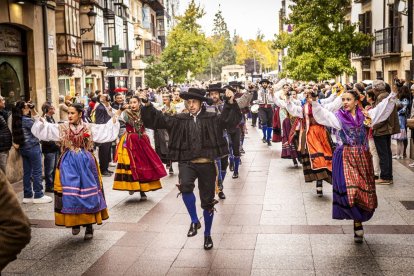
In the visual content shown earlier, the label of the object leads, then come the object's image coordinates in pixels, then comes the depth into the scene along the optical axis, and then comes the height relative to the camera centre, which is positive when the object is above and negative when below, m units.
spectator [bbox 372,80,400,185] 10.43 -0.88
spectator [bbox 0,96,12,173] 8.55 -0.63
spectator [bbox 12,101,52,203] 9.42 -0.89
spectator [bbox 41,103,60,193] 10.16 -1.01
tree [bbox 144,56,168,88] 39.78 +1.64
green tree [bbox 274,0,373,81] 25.80 +2.38
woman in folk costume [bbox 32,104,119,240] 7.02 -0.97
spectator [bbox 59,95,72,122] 10.38 -0.21
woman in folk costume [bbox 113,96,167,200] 9.49 -1.10
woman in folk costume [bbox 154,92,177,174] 12.77 -0.98
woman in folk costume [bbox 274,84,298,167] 12.58 -1.11
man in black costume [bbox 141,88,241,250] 6.68 -0.53
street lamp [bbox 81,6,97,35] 21.27 +3.12
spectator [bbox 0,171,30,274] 2.42 -0.54
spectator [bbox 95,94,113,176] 12.07 -0.49
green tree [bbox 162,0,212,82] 44.09 +3.44
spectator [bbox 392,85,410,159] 13.34 -0.58
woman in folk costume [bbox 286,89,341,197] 9.40 -0.96
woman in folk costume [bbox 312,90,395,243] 6.63 -0.89
